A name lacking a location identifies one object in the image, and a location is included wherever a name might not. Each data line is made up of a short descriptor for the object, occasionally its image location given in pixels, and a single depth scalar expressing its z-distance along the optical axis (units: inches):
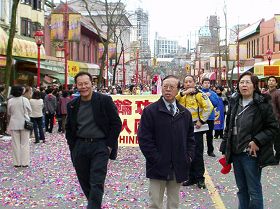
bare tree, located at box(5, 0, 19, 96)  669.3
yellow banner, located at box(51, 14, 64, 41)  1210.0
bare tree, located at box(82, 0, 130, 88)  1441.9
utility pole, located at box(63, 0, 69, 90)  1144.7
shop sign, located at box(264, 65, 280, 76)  1262.3
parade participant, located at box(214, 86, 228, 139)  629.3
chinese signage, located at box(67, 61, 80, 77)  1207.6
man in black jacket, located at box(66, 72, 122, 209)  237.6
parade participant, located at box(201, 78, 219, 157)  482.6
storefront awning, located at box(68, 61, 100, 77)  2056.5
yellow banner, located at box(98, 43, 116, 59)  1952.5
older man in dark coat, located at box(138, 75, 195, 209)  207.5
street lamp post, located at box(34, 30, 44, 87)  971.3
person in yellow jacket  335.0
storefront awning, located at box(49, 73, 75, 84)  1510.3
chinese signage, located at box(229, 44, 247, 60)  1884.8
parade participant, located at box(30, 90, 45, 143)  627.8
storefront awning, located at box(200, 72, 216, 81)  2632.9
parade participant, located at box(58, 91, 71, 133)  747.4
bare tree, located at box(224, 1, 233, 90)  1969.0
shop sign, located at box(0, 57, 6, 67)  1022.8
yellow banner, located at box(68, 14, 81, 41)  1209.5
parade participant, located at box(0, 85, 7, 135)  604.9
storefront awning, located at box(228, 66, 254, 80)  2057.1
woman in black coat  215.8
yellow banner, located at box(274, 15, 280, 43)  1312.7
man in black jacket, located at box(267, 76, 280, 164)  429.4
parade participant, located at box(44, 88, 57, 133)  756.0
